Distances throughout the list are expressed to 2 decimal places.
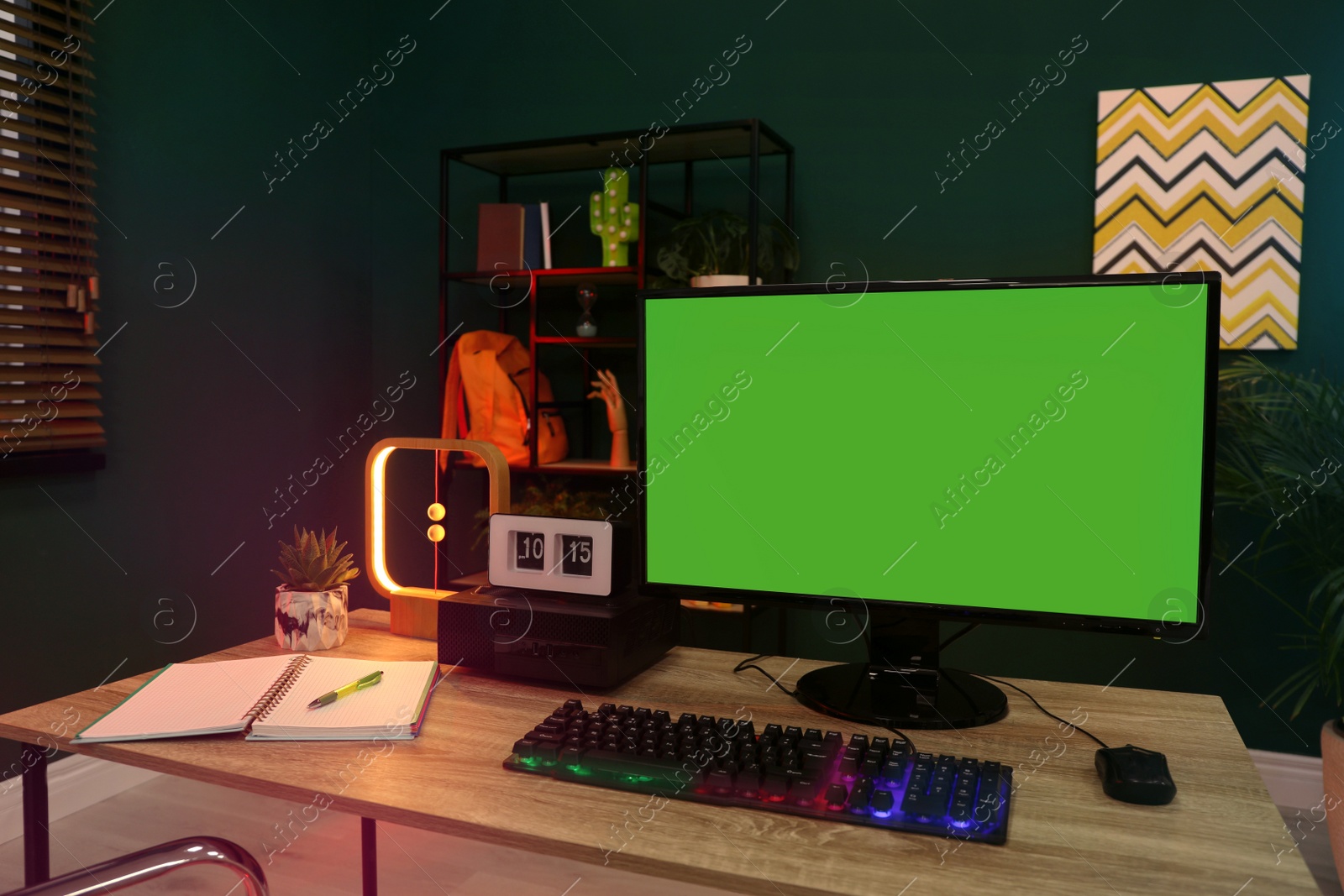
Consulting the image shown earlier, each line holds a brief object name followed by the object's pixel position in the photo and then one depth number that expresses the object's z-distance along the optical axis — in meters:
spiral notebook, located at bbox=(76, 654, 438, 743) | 1.01
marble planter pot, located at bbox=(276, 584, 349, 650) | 1.36
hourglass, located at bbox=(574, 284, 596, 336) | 3.00
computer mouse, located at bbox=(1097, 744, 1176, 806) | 0.86
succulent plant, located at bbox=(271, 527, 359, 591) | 1.39
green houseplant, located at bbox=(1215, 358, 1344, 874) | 2.04
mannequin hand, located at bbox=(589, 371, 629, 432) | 3.03
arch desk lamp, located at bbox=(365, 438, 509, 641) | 1.42
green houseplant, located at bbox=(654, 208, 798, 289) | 2.70
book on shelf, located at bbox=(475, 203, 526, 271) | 3.04
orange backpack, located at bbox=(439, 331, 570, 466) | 3.01
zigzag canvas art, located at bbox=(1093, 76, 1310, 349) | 2.53
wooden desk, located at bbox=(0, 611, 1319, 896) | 0.72
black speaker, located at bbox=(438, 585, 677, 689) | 1.16
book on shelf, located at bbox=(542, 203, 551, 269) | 3.03
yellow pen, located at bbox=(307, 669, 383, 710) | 1.08
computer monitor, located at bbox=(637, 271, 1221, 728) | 1.03
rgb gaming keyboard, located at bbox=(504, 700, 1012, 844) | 0.81
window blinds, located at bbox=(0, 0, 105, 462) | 2.18
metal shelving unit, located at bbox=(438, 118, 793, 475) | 2.76
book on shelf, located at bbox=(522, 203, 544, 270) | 3.03
